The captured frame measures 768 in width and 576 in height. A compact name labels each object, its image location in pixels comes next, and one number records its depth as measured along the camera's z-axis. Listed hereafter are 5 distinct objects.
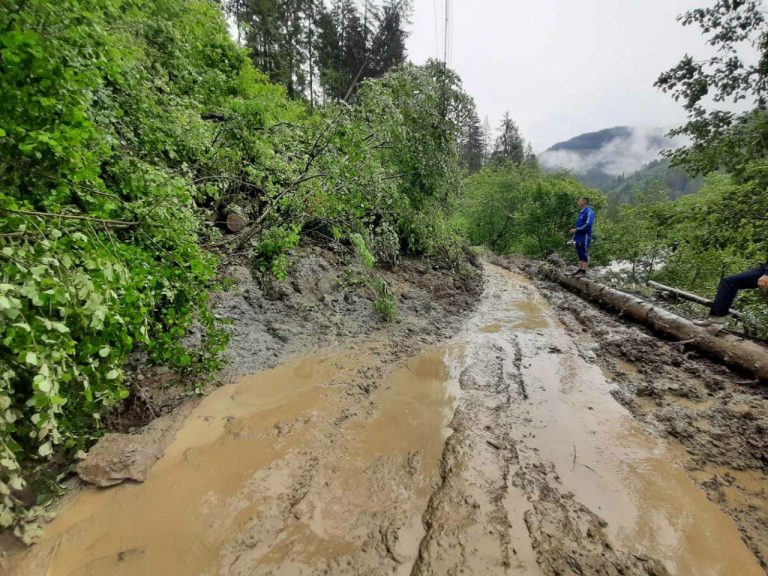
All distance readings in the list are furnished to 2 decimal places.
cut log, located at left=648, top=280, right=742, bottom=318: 5.77
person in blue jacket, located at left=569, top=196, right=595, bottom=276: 9.96
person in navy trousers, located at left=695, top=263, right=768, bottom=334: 5.01
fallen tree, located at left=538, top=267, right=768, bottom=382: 4.13
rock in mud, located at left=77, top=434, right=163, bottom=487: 2.38
